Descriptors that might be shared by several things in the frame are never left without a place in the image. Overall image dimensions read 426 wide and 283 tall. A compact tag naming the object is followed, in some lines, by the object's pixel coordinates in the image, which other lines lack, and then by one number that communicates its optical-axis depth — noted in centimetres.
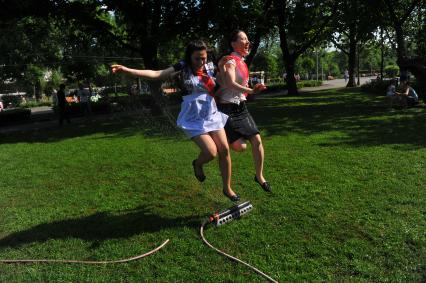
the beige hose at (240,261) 390
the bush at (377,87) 2875
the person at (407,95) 1667
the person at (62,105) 2068
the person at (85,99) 2403
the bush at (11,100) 3912
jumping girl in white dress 523
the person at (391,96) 1748
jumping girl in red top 531
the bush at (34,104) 4814
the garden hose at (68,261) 439
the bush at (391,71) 7294
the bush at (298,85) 4076
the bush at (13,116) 2330
